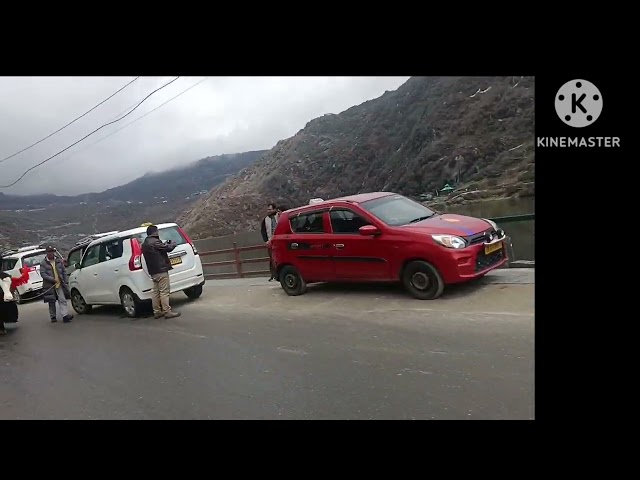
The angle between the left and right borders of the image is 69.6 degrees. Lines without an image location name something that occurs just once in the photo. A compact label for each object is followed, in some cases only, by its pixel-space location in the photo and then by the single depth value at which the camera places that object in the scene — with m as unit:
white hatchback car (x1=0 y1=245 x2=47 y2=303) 12.46
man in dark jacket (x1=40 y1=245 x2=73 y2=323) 8.87
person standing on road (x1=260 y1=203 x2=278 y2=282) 9.40
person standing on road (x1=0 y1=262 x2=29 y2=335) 8.48
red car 6.04
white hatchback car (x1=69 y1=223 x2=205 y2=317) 7.93
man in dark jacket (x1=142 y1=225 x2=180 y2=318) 7.52
